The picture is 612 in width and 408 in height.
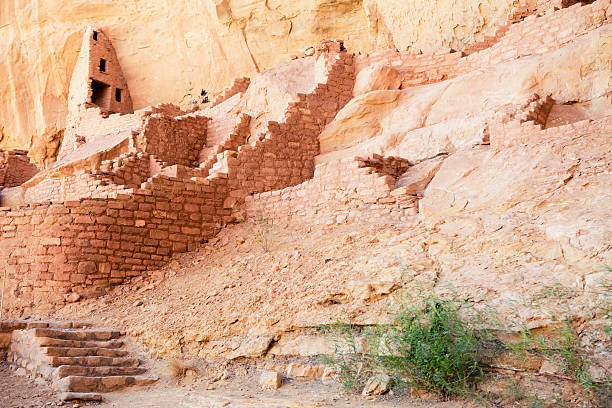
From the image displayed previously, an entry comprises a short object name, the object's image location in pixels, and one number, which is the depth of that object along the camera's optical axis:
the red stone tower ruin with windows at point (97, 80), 20.92
